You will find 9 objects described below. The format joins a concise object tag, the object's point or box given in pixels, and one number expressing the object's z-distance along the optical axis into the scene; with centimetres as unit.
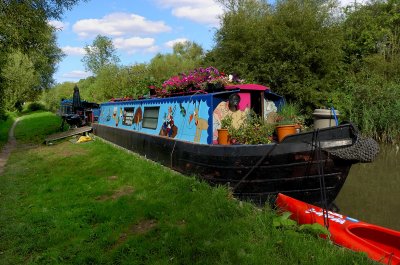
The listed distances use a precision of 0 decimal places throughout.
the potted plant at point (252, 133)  617
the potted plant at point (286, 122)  606
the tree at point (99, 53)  5028
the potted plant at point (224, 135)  641
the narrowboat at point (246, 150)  548
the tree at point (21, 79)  3071
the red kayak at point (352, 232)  409
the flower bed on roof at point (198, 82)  697
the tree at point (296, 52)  1656
